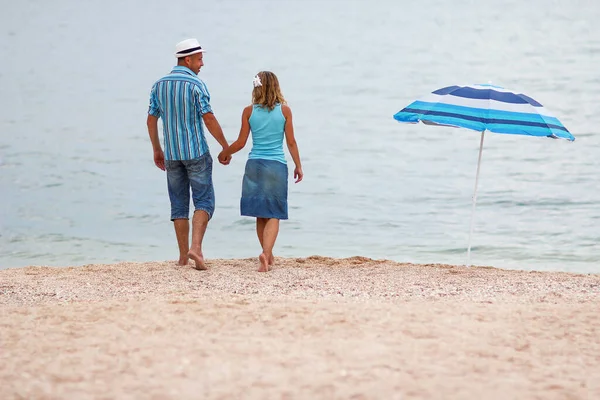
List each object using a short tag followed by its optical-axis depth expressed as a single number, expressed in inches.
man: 647.8
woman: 649.0
